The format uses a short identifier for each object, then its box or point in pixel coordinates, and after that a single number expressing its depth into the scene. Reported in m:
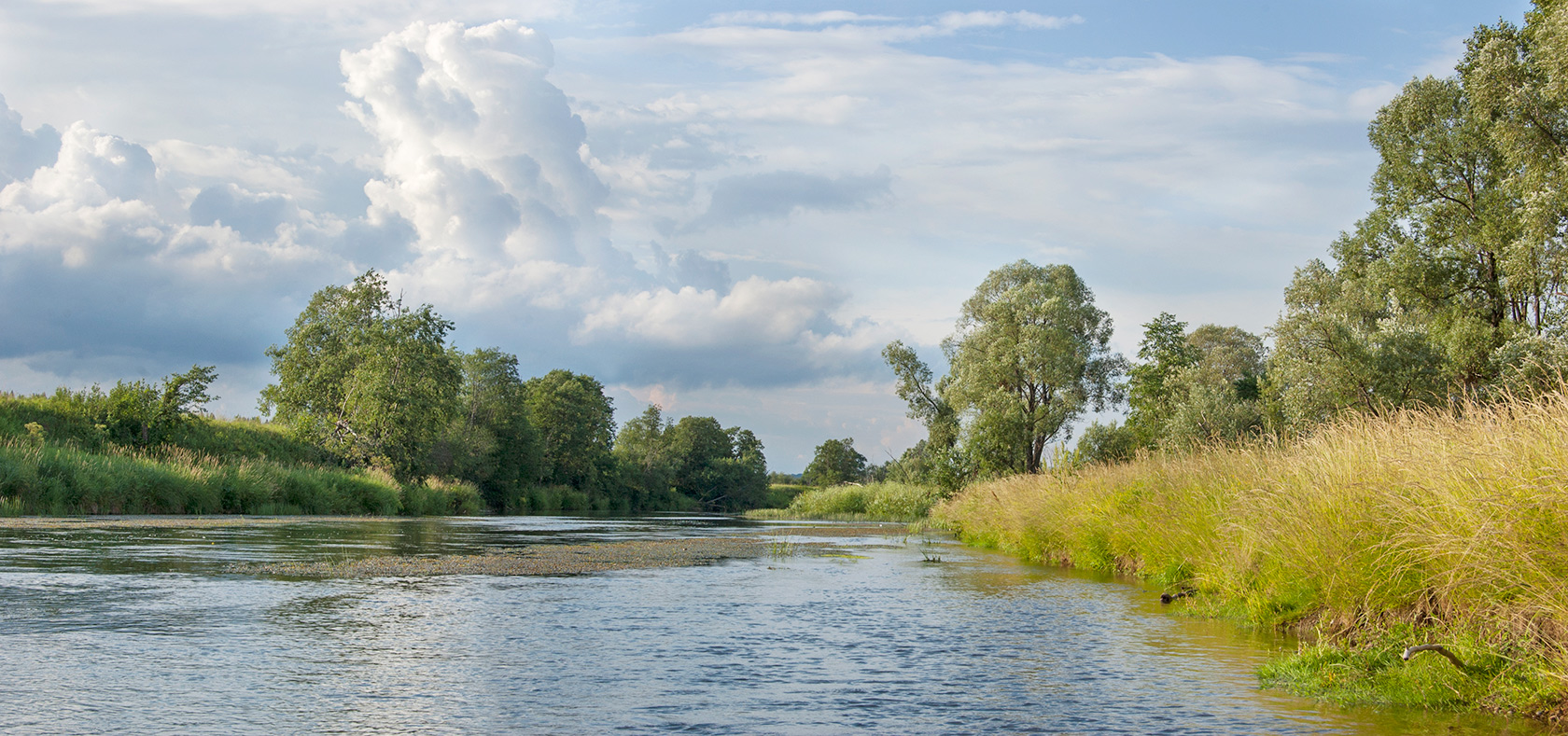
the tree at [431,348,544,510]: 73.50
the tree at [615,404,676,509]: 107.06
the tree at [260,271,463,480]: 58.41
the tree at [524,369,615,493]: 96.88
